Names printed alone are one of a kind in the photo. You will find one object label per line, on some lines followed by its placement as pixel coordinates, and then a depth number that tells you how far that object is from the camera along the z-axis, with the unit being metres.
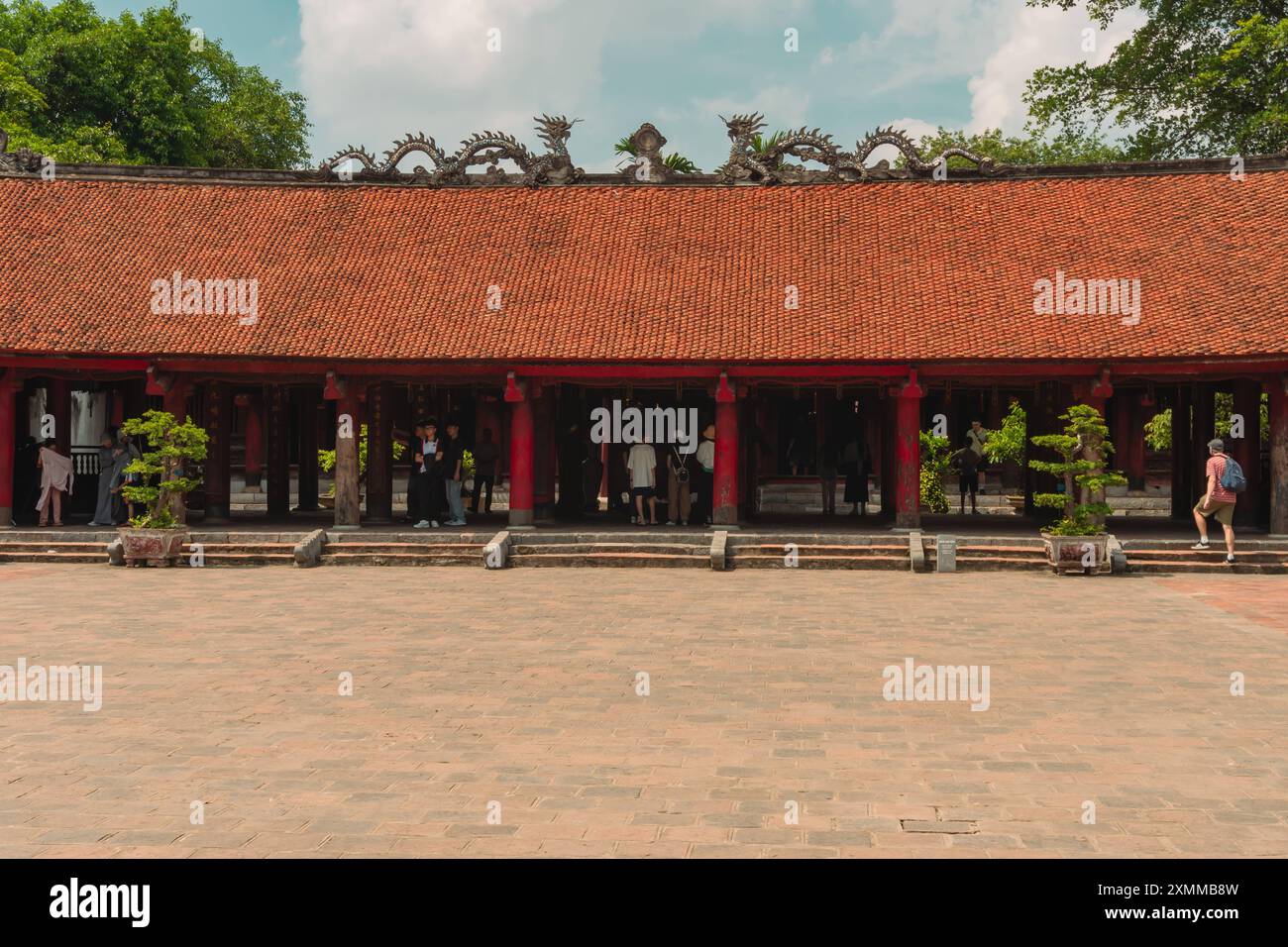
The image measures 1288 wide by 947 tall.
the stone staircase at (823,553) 17.28
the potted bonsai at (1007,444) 28.73
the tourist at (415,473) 20.09
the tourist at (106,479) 20.03
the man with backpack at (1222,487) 16.23
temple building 18.64
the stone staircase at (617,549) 17.69
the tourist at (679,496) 20.00
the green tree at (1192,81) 30.27
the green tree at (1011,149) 46.03
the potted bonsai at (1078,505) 16.30
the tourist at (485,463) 21.28
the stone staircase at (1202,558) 16.58
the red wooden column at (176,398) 19.53
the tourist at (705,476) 19.95
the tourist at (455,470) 19.70
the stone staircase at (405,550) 17.89
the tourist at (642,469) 19.66
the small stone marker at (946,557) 16.86
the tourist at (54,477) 19.78
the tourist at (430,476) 19.39
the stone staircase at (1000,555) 16.98
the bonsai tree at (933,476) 25.94
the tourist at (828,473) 21.94
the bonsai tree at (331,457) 30.62
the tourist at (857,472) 21.86
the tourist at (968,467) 23.44
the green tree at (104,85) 35.69
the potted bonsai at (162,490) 17.33
